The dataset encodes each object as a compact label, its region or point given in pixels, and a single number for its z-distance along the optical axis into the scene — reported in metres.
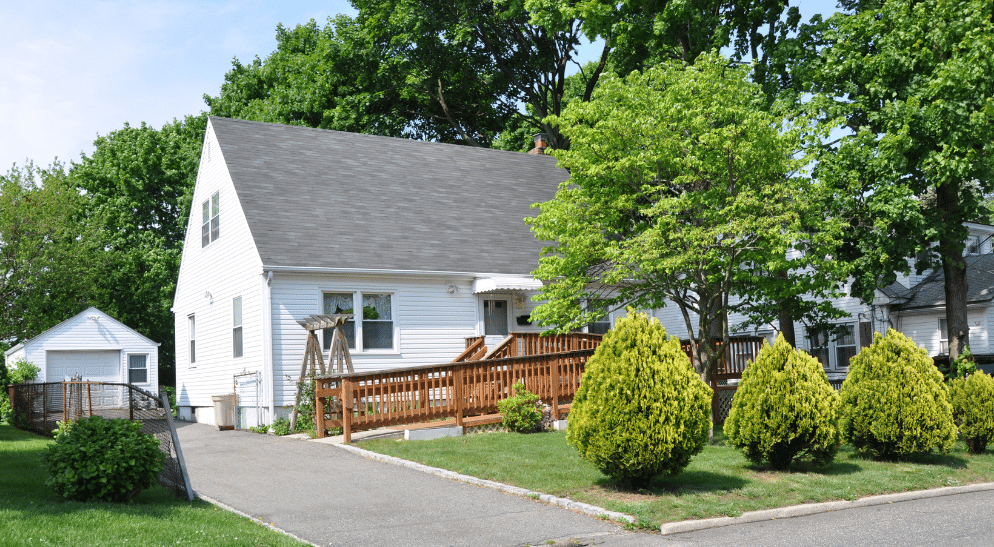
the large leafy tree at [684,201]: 13.85
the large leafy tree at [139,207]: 38.69
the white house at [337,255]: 18.41
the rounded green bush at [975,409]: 12.91
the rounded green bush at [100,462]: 8.19
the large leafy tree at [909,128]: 16.05
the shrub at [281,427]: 16.80
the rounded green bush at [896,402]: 11.79
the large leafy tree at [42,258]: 34.97
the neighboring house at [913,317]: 25.53
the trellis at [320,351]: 16.48
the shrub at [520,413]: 15.49
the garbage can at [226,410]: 19.11
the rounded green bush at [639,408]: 9.07
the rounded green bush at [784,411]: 10.52
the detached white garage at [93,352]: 30.70
